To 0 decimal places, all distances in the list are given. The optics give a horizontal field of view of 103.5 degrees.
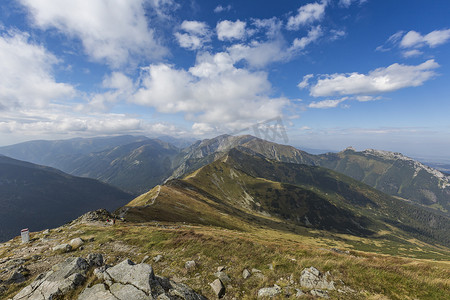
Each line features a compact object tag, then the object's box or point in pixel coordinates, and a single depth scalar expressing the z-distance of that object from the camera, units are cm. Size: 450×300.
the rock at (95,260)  1413
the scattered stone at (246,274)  1488
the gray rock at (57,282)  1048
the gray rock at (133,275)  1022
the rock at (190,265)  1638
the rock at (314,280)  1341
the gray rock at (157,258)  1839
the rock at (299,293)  1216
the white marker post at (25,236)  2775
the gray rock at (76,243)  2311
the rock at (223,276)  1430
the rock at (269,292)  1238
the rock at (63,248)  2180
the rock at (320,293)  1225
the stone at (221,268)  1585
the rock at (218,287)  1262
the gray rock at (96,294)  966
